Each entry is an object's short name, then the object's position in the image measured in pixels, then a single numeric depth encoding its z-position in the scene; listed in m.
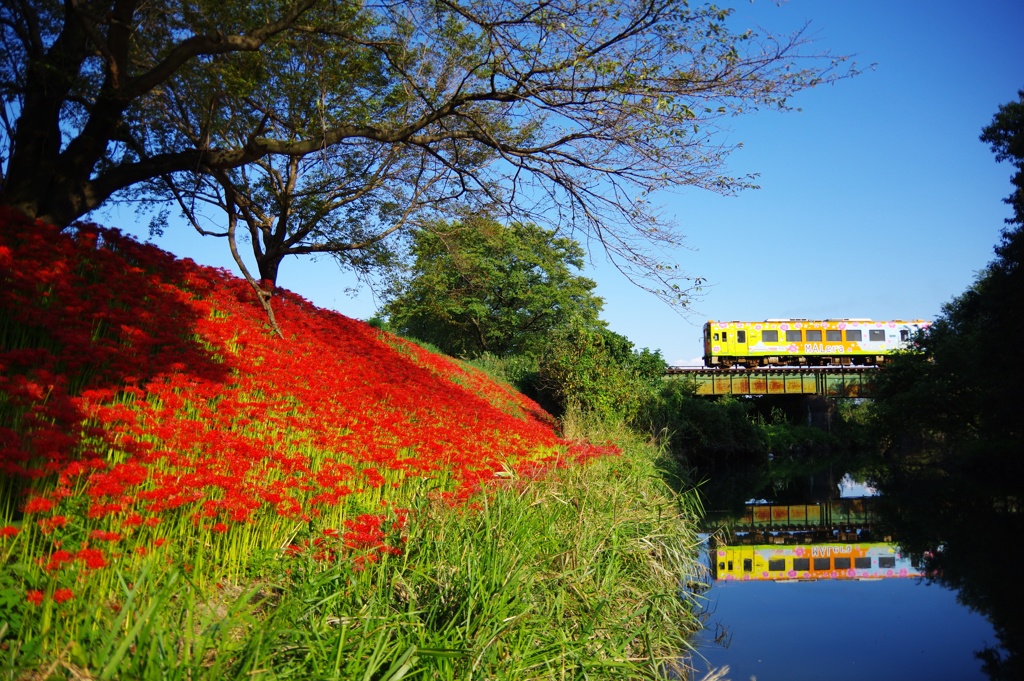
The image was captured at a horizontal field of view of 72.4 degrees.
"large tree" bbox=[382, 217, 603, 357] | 32.38
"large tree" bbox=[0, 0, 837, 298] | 7.21
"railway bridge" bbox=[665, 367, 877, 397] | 35.03
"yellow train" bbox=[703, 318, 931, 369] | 38.31
